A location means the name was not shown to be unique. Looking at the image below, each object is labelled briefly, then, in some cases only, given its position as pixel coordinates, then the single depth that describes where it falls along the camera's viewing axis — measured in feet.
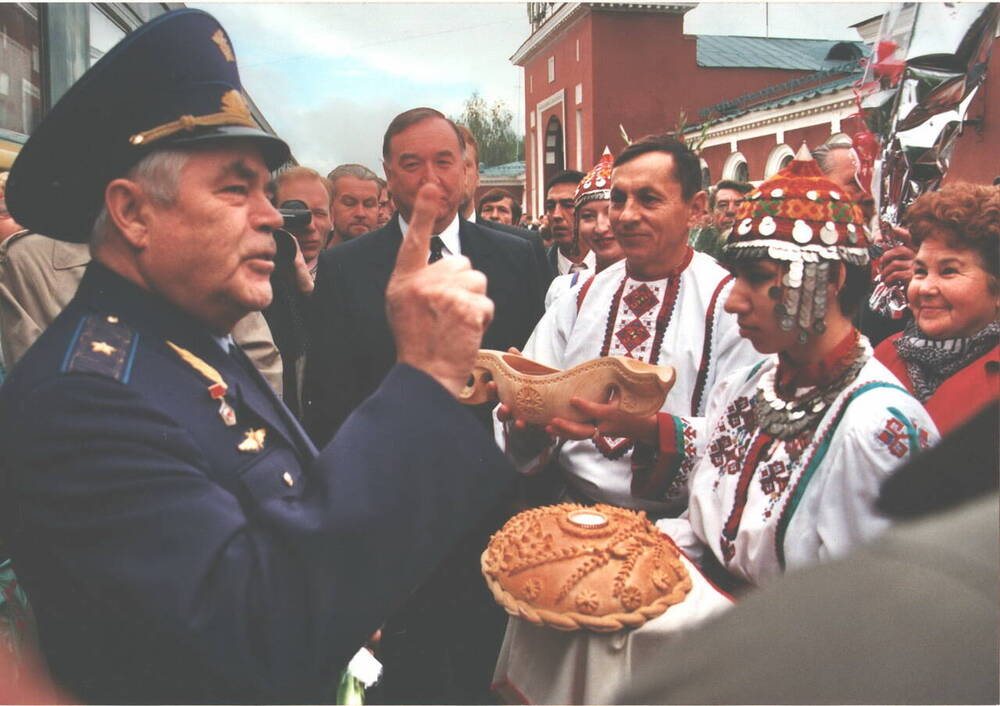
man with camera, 14.23
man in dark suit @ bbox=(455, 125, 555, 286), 11.55
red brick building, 52.39
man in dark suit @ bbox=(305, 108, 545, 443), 10.15
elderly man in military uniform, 3.17
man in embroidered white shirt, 8.18
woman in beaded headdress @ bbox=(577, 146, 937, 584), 5.55
